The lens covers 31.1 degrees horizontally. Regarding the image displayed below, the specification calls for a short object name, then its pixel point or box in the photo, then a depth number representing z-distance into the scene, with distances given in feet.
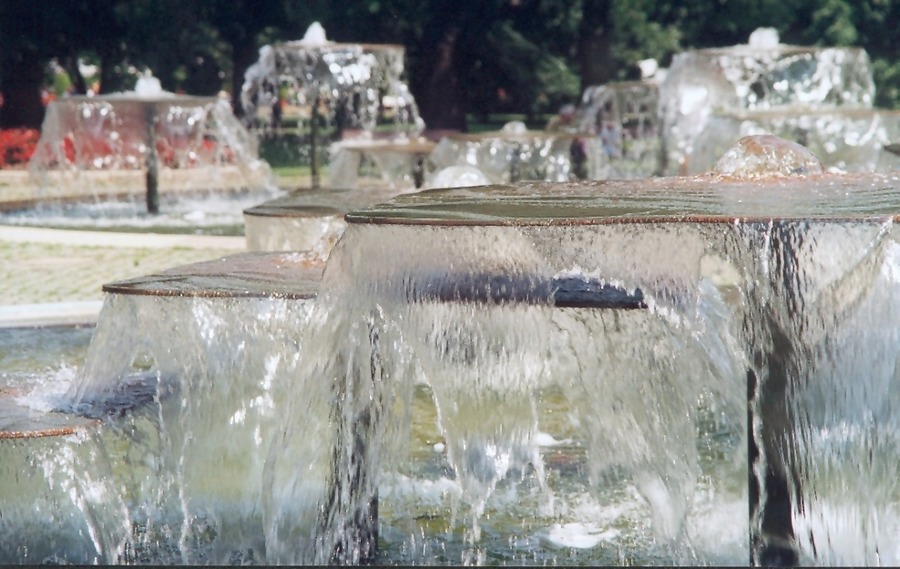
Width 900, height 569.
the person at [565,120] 77.00
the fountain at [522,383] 14.06
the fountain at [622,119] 79.15
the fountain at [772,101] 49.73
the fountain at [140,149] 56.85
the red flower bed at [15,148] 79.59
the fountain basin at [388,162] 50.78
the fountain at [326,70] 65.87
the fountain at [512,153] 47.03
